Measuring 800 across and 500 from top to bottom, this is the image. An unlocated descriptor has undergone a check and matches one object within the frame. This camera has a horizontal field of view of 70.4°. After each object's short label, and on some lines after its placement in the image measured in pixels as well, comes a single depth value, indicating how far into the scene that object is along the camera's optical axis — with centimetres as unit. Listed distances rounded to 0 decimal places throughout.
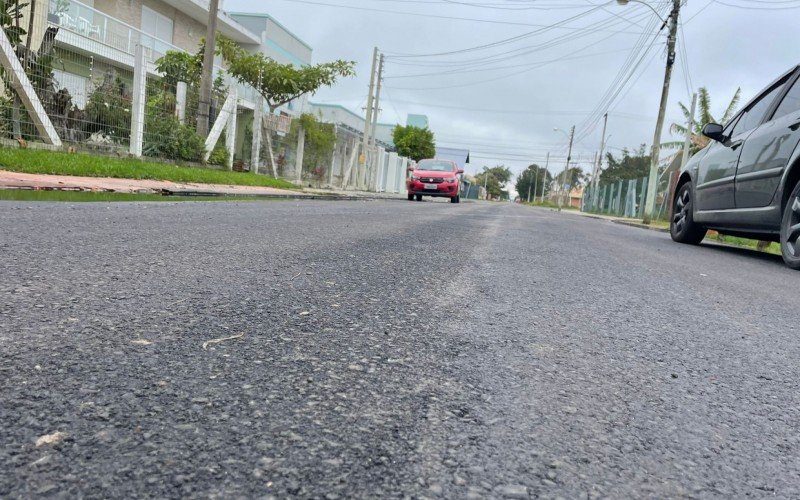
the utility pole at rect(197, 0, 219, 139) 1432
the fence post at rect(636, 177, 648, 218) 2560
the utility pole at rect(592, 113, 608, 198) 4928
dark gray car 518
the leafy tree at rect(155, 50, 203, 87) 1777
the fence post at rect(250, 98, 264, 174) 1752
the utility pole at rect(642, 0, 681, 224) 1892
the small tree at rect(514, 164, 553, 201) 12469
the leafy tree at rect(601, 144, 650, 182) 6347
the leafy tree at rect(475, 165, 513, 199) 13488
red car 2194
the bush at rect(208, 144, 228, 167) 1530
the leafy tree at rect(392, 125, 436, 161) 5028
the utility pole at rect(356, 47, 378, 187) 2923
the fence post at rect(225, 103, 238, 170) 1616
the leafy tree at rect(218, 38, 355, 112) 1959
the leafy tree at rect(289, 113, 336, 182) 2069
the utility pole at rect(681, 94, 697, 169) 2104
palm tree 2566
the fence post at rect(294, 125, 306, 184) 2062
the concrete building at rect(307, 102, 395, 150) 4984
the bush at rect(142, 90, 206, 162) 1282
